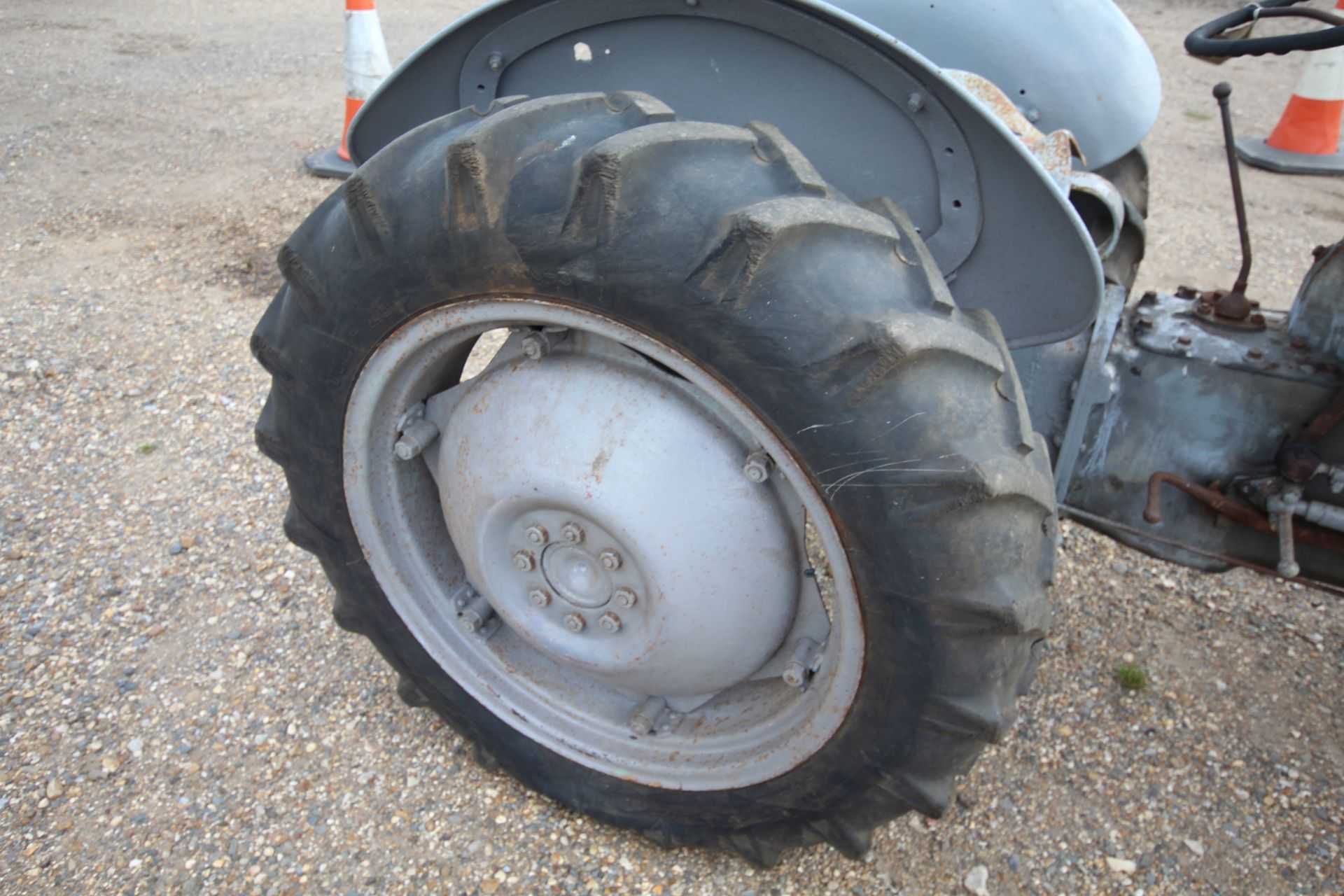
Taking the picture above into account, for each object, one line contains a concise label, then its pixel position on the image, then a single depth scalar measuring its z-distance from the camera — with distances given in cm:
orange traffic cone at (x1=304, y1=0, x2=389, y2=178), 444
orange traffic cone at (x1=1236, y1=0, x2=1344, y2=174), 480
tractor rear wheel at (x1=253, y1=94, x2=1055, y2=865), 120
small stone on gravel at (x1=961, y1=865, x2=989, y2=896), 177
